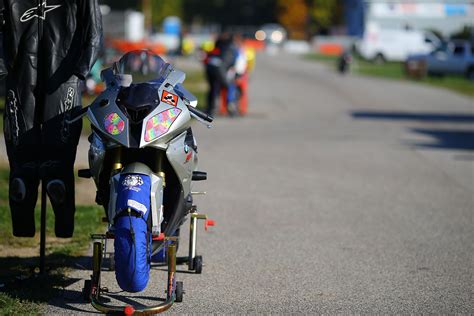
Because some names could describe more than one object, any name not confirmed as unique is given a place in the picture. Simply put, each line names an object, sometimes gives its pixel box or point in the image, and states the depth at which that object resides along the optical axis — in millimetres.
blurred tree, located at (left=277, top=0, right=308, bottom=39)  111938
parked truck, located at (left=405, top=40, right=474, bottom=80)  46094
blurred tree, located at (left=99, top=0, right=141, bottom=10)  108438
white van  65000
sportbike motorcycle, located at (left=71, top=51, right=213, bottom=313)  5584
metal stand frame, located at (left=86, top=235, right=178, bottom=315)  5684
